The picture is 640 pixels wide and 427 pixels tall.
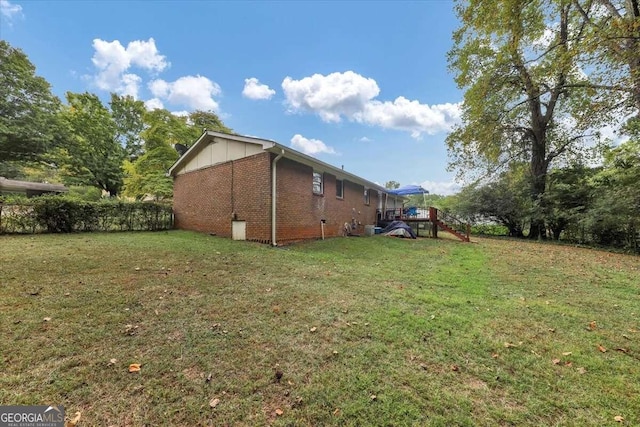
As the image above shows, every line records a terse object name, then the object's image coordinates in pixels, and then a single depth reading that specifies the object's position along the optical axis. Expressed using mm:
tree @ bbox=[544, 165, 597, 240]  13234
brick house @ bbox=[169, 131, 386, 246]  9195
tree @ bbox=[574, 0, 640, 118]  5312
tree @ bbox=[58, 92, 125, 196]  21375
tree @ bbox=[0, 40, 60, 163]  16906
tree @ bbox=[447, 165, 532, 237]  16047
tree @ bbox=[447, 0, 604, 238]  10820
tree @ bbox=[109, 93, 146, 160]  25344
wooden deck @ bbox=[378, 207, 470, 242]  14516
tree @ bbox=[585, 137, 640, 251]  10422
